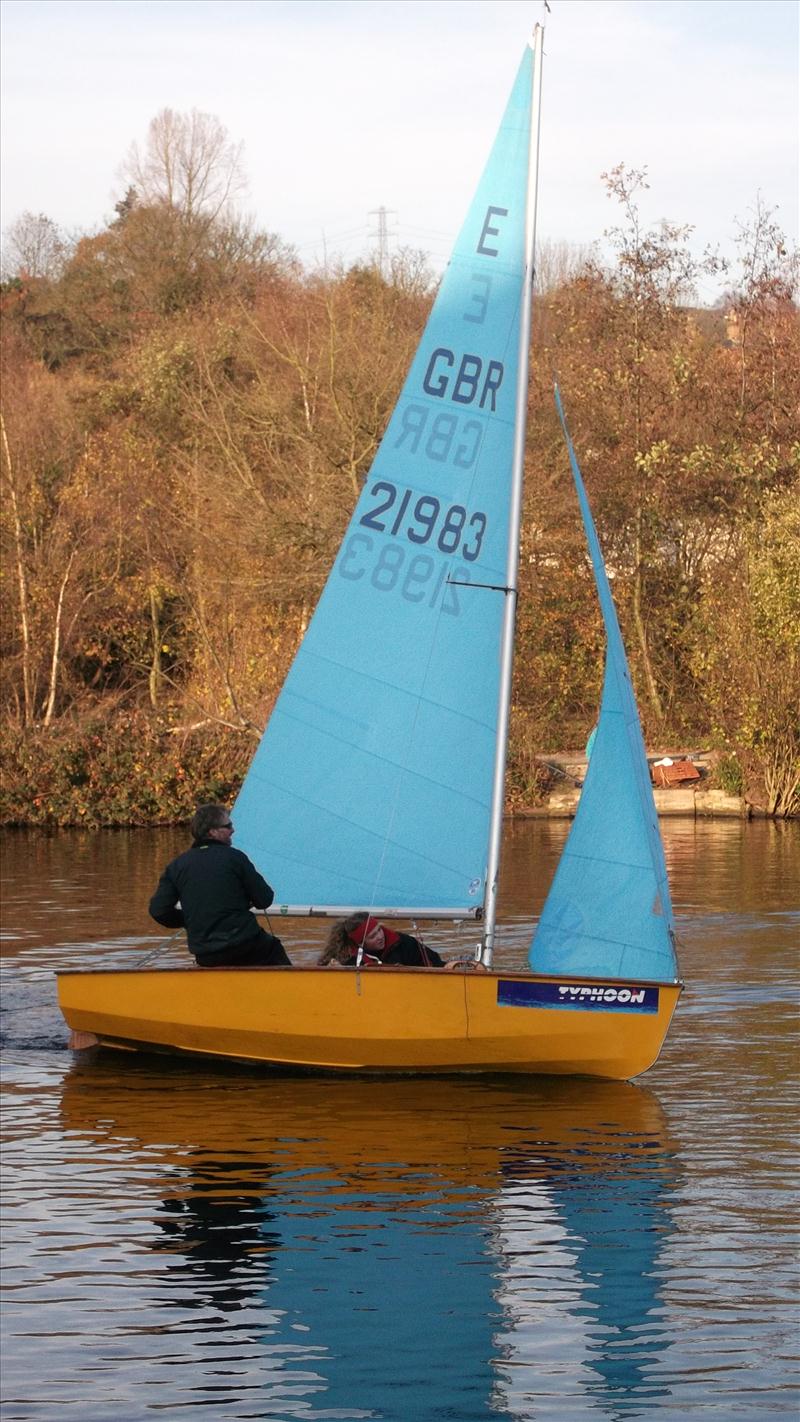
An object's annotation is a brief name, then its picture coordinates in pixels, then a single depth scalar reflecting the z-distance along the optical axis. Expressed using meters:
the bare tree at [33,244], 69.19
